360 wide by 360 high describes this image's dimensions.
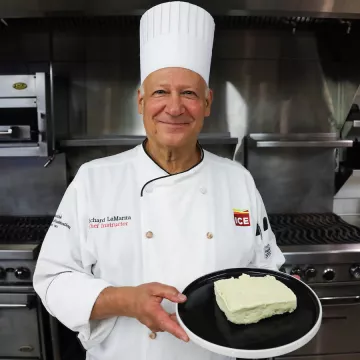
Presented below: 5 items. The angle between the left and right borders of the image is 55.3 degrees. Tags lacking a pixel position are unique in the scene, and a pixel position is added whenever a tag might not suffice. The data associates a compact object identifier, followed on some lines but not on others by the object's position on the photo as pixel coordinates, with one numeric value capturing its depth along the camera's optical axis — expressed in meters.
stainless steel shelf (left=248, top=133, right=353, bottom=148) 1.83
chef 0.91
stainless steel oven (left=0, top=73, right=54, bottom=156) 1.63
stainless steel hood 1.47
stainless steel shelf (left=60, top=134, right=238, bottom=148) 1.80
